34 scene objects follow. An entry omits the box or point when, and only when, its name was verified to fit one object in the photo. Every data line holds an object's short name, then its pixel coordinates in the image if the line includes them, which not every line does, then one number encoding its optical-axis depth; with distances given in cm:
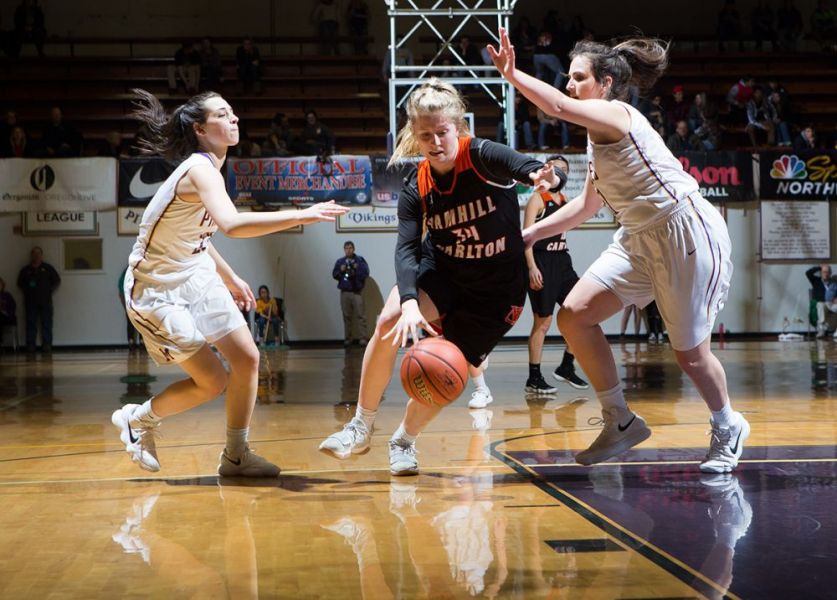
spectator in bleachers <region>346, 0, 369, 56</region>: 2061
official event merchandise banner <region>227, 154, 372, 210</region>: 1688
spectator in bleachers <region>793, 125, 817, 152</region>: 1789
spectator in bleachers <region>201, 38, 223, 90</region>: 1883
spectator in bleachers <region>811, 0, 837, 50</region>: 2158
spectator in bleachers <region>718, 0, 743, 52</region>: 2125
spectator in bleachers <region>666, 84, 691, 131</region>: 1802
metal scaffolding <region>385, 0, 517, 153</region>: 1306
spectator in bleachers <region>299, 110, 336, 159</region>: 1714
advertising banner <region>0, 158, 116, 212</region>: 1698
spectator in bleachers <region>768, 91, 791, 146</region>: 1811
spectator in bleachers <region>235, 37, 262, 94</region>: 1938
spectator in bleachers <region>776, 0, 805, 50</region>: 2125
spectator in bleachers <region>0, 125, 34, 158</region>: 1694
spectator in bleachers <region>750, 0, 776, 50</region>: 2114
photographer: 1698
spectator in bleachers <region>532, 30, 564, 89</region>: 1822
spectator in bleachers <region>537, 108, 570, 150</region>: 1741
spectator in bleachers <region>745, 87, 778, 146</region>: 1827
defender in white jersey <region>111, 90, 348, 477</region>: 429
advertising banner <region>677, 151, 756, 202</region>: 1745
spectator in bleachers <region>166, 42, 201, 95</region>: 1902
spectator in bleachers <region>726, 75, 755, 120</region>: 1888
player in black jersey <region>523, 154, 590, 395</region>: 799
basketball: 388
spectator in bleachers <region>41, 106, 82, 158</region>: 1706
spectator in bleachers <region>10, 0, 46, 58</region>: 1975
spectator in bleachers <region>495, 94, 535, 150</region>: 1747
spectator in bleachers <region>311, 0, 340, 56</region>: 2084
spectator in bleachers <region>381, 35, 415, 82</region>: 1705
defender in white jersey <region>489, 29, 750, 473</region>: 409
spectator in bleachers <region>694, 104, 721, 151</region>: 1752
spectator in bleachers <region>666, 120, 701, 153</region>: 1733
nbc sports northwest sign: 1778
